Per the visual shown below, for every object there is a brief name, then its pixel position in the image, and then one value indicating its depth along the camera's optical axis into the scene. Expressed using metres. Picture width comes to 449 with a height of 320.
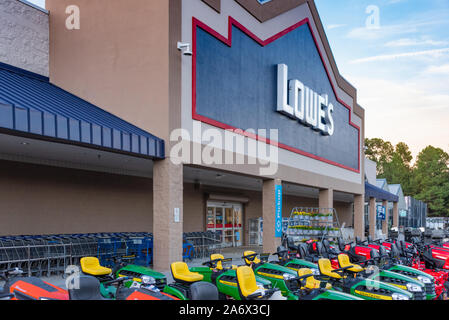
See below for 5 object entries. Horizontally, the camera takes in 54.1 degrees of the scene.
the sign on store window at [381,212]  41.69
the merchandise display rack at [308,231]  18.12
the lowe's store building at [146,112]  13.26
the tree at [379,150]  109.94
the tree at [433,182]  86.81
